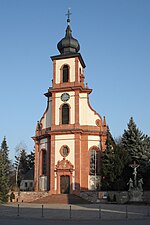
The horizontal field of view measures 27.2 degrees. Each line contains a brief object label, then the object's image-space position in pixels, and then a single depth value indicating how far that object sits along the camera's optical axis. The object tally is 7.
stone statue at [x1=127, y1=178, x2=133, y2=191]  37.21
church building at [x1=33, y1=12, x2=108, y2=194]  41.78
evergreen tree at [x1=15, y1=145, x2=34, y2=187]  78.12
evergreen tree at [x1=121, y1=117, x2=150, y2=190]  42.66
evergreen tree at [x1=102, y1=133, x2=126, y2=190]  39.96
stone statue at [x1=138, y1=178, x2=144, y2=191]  36.99
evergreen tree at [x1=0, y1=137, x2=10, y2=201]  37.28
